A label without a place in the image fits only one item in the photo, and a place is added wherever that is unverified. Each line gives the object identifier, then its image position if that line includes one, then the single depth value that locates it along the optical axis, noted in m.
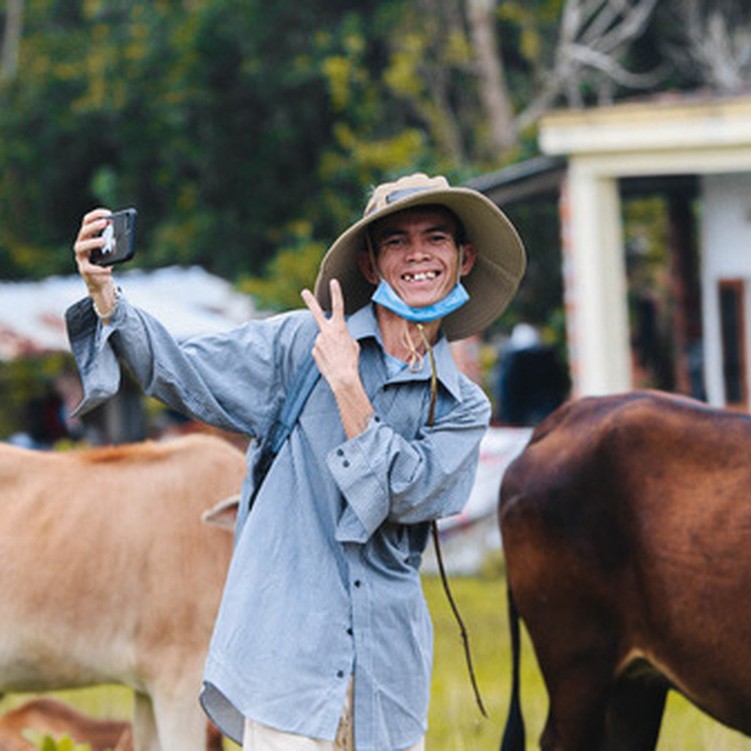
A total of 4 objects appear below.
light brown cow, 12.54
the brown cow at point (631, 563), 11.48
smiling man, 7.52
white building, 26.94
